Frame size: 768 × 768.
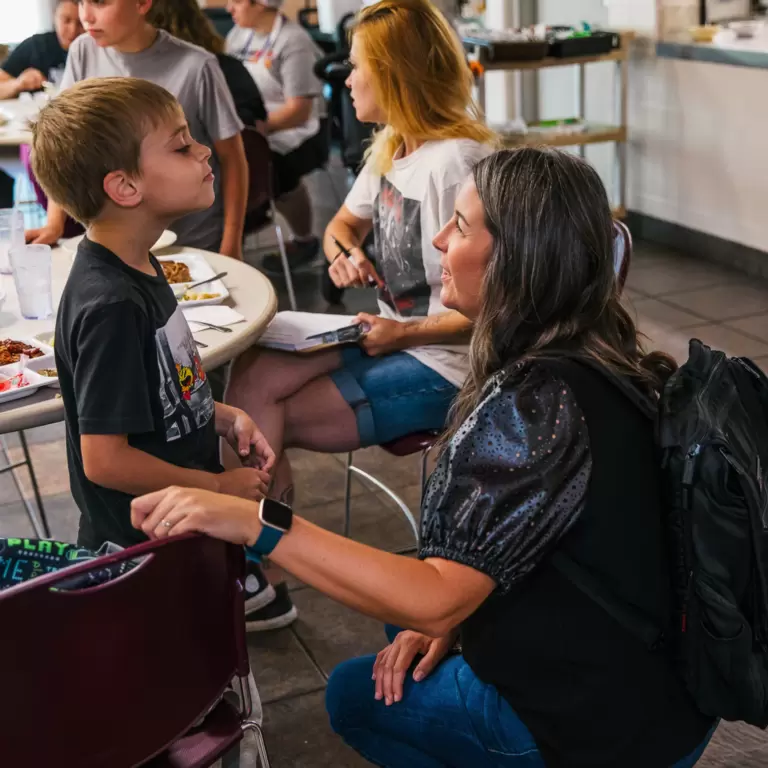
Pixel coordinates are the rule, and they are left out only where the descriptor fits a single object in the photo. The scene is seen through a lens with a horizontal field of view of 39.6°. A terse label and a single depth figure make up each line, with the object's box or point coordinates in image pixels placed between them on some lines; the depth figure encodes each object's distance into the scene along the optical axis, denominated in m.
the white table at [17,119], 3.91
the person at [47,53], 5.02
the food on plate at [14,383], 1.72
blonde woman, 2.22
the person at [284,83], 4.80
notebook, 2.20
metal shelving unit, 5.11
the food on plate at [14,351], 1.85
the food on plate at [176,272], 2.28
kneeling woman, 1.16
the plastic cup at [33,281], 2.08
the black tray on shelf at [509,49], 5.00
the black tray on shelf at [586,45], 5.05
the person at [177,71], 2.87
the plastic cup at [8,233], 2.30
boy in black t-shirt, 1.47
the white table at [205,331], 1.66
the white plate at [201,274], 2.13
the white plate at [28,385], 1.69
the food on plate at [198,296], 2.15
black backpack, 1.15
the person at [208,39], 3.51
